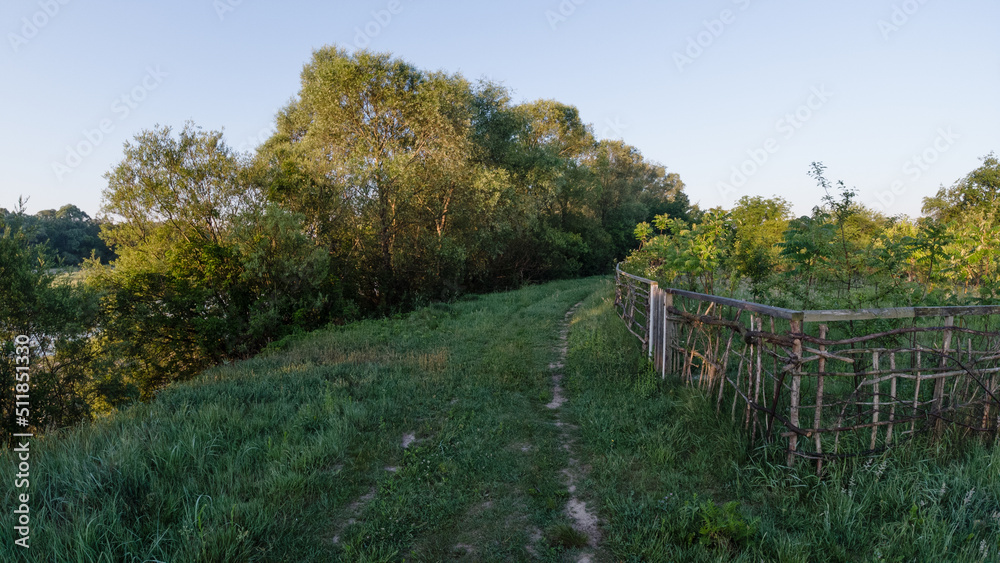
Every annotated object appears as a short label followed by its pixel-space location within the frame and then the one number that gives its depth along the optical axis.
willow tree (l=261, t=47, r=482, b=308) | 17.95
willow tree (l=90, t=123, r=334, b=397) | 14.70
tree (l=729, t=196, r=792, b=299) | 9.28
